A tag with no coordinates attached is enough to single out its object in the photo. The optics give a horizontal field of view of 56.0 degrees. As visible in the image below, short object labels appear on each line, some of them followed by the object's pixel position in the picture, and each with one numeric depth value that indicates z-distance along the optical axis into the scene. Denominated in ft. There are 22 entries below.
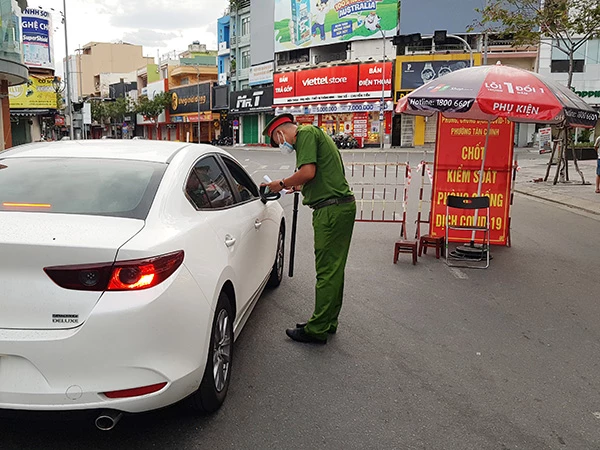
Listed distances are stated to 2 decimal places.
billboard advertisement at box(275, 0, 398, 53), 153.17
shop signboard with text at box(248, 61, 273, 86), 186.75
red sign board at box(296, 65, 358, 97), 154.81
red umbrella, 20.89
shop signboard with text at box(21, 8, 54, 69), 156.76
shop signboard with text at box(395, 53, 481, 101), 143.23
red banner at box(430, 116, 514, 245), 27.99
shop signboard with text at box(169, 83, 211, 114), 212.64
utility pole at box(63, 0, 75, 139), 129.65
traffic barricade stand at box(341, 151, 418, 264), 24.89
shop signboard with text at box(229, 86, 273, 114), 181.88
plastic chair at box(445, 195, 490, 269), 25.00
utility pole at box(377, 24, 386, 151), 141.38
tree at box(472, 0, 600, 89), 43.16
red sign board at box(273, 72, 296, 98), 171.01
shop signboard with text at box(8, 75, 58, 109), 148.77
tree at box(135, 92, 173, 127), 232.53
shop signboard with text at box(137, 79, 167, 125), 238.68
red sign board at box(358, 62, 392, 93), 149.07
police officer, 14.75
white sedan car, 8.48
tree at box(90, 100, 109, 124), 277.23
